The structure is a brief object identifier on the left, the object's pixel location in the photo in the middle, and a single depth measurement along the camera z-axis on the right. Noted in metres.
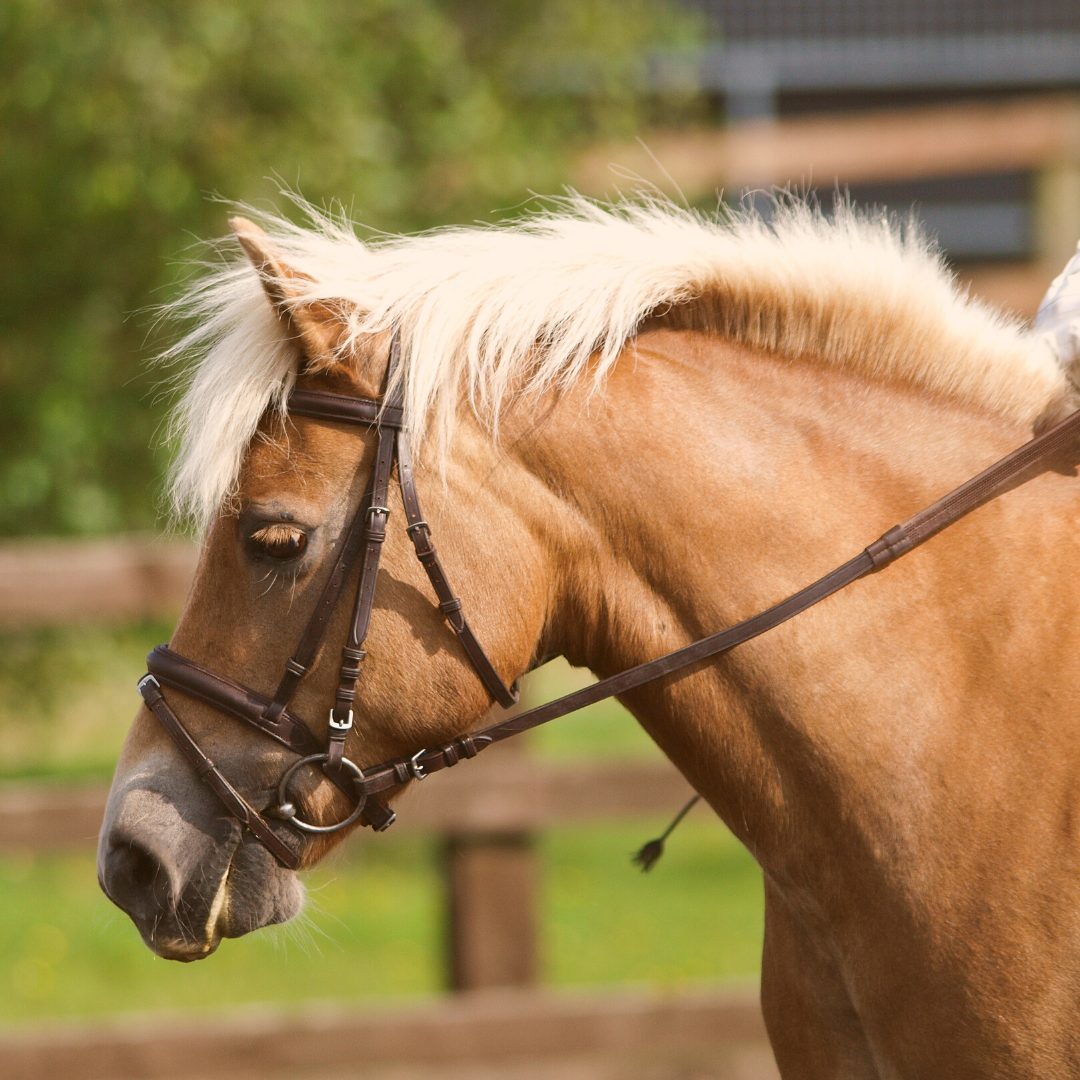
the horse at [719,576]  7.37
